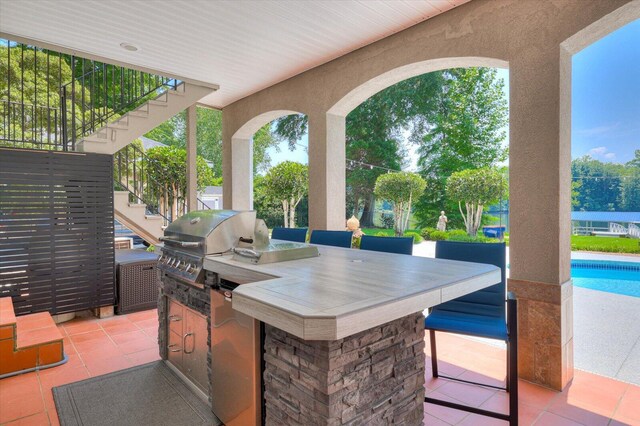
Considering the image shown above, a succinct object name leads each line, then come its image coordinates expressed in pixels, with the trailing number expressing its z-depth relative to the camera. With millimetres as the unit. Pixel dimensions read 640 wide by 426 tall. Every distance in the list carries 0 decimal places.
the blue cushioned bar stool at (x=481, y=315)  2016
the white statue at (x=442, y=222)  12648
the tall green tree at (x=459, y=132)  12555
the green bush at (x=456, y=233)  11117
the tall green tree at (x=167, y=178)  6852
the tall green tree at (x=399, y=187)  9312
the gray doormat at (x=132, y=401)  2215
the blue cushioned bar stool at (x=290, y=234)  3629
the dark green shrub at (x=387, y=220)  14695
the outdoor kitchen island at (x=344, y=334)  1179
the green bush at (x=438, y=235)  11305
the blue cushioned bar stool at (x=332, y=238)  3311
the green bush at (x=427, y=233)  12377
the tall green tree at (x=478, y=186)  8281
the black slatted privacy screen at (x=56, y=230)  3680
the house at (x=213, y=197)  15706
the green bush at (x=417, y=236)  11864
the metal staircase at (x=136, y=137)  5047
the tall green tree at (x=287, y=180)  8414
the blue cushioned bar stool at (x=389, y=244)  2828
